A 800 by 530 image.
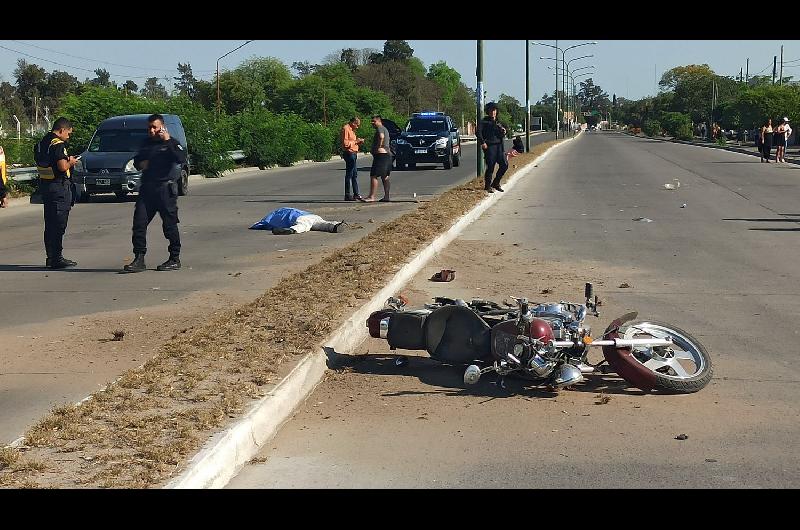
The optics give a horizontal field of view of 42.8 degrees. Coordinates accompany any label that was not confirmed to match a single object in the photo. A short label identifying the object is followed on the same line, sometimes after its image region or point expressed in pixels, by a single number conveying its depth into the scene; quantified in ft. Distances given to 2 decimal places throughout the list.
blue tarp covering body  55.42
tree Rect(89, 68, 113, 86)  311.23
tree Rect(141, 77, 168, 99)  305.69
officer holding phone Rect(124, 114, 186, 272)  40.34
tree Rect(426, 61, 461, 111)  528.58
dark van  79.05
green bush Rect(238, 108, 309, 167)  136.15
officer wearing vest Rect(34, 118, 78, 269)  41.16
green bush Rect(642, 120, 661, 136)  398.25
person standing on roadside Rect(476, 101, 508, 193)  71.05
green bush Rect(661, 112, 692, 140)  311.88
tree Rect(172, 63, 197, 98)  313.36
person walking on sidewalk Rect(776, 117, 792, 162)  131.44
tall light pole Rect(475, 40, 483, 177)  85.76
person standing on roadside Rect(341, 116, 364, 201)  72.79
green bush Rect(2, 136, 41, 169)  90.79
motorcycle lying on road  22.56
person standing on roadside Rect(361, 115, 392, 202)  70.28
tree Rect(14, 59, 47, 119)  257.75
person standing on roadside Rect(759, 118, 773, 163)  134.72
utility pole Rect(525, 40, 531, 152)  164.96
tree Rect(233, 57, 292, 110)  318.24
